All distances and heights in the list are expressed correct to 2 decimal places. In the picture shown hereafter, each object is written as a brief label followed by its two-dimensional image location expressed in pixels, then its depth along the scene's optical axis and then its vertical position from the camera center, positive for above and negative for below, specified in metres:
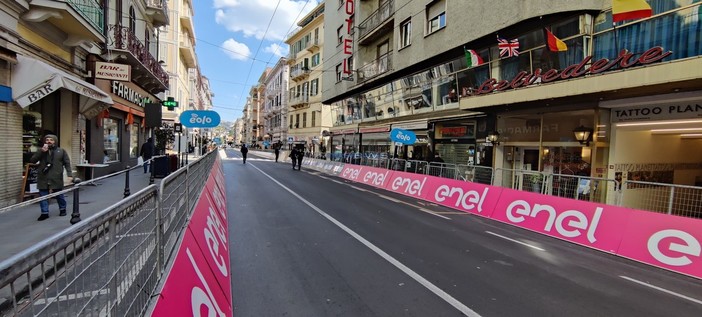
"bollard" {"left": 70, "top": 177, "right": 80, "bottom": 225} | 6.55 -1.33
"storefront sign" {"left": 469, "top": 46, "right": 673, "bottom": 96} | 8.77 +2.40
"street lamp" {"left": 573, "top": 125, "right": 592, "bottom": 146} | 11.97 +0.66
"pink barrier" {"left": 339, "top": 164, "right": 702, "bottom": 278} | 6.46 -1.50
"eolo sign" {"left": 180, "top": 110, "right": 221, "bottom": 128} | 13.60 +0.81
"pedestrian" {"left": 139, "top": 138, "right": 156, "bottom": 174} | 16.74 -0.61
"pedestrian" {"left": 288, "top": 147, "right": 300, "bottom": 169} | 25.78 -0.75
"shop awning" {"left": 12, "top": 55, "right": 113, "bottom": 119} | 8.68 +1.28
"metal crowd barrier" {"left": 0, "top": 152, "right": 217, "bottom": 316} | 1.43 -0.68
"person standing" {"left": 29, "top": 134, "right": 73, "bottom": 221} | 7.76 -0.72
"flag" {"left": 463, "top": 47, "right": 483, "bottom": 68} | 16.11 +4.03
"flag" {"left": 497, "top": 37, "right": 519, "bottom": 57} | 14.10 +4.01
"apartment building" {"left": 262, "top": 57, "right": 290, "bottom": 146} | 60.44 +7.20
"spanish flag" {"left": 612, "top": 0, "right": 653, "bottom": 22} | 9.13 +3.69
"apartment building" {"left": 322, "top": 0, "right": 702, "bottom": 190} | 9.49 +2.06
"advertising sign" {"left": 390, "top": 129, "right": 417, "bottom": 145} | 18.63 +0.57
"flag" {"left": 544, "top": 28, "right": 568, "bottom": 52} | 11.86 +3.57
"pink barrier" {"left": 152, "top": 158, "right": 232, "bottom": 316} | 2.48 -1.17
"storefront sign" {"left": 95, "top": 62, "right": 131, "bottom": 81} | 12.90 +2.31
